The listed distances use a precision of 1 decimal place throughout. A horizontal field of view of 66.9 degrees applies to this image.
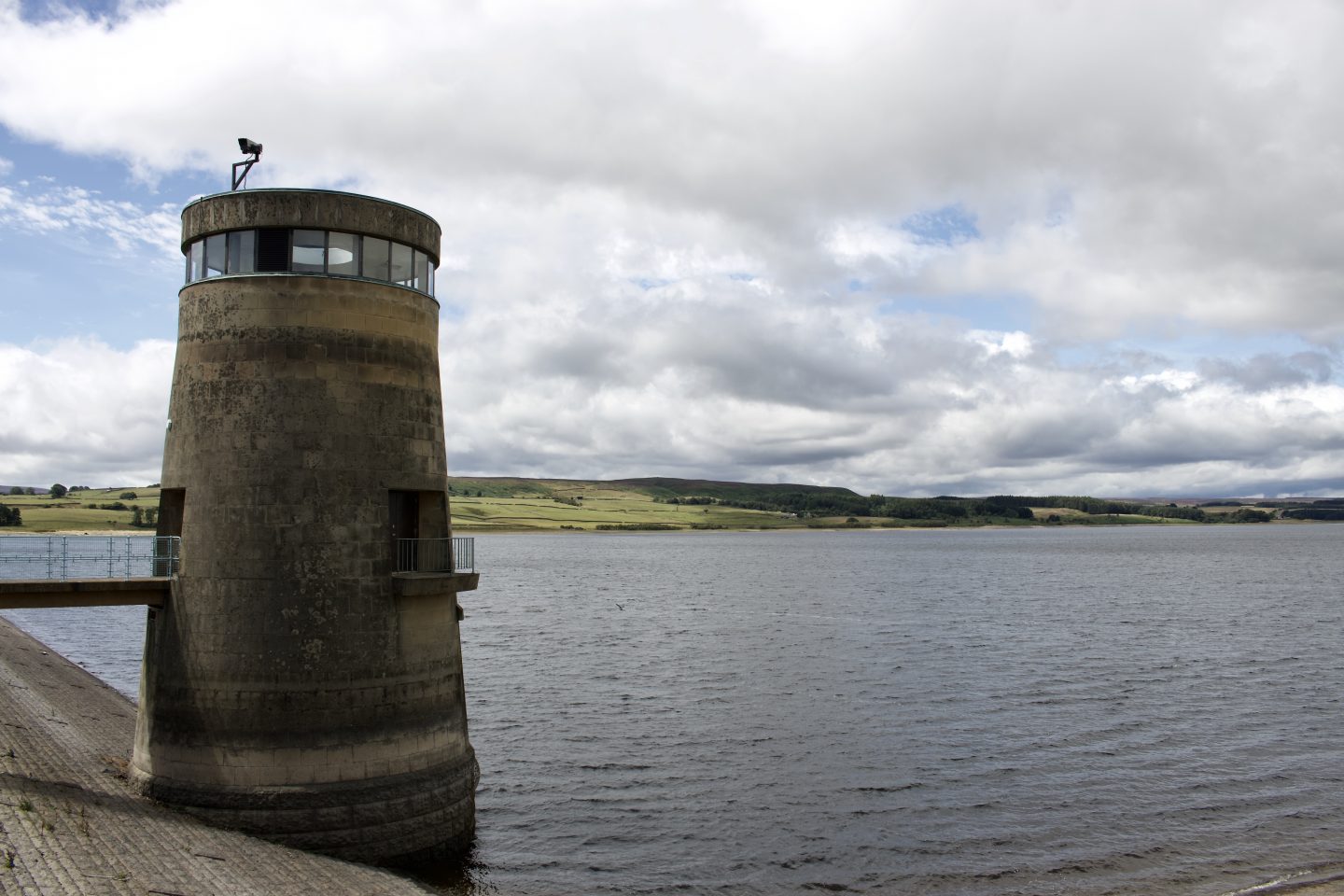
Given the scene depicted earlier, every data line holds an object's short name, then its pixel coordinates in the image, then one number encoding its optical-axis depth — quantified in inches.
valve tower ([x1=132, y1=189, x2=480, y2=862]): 672.4
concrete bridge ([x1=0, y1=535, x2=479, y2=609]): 665.0
